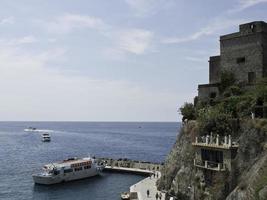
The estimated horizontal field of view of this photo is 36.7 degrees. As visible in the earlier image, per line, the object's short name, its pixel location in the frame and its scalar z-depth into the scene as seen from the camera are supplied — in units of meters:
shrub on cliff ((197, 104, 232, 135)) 44.88
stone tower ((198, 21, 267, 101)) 53.81
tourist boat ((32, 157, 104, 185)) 75.69
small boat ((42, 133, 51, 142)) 185.50
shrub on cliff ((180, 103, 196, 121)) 55.44
